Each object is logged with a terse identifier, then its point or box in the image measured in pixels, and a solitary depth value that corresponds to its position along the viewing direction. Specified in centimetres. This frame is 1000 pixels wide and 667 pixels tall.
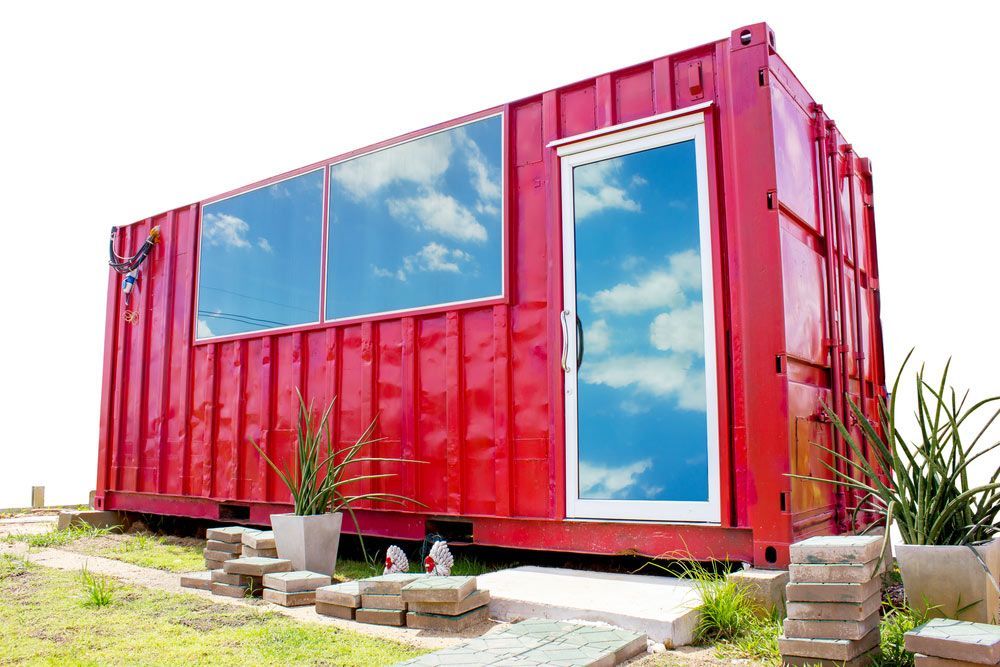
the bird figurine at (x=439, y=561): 479
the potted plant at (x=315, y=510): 502
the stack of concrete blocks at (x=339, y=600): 407
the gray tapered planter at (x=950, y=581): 312
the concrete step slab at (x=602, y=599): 349
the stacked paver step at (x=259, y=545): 521
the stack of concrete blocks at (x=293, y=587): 441
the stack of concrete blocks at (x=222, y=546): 543
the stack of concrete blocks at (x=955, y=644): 258
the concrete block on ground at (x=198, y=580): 497
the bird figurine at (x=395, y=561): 502
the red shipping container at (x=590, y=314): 434
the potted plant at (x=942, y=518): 314
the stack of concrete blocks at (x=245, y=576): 468
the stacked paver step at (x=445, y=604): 375
